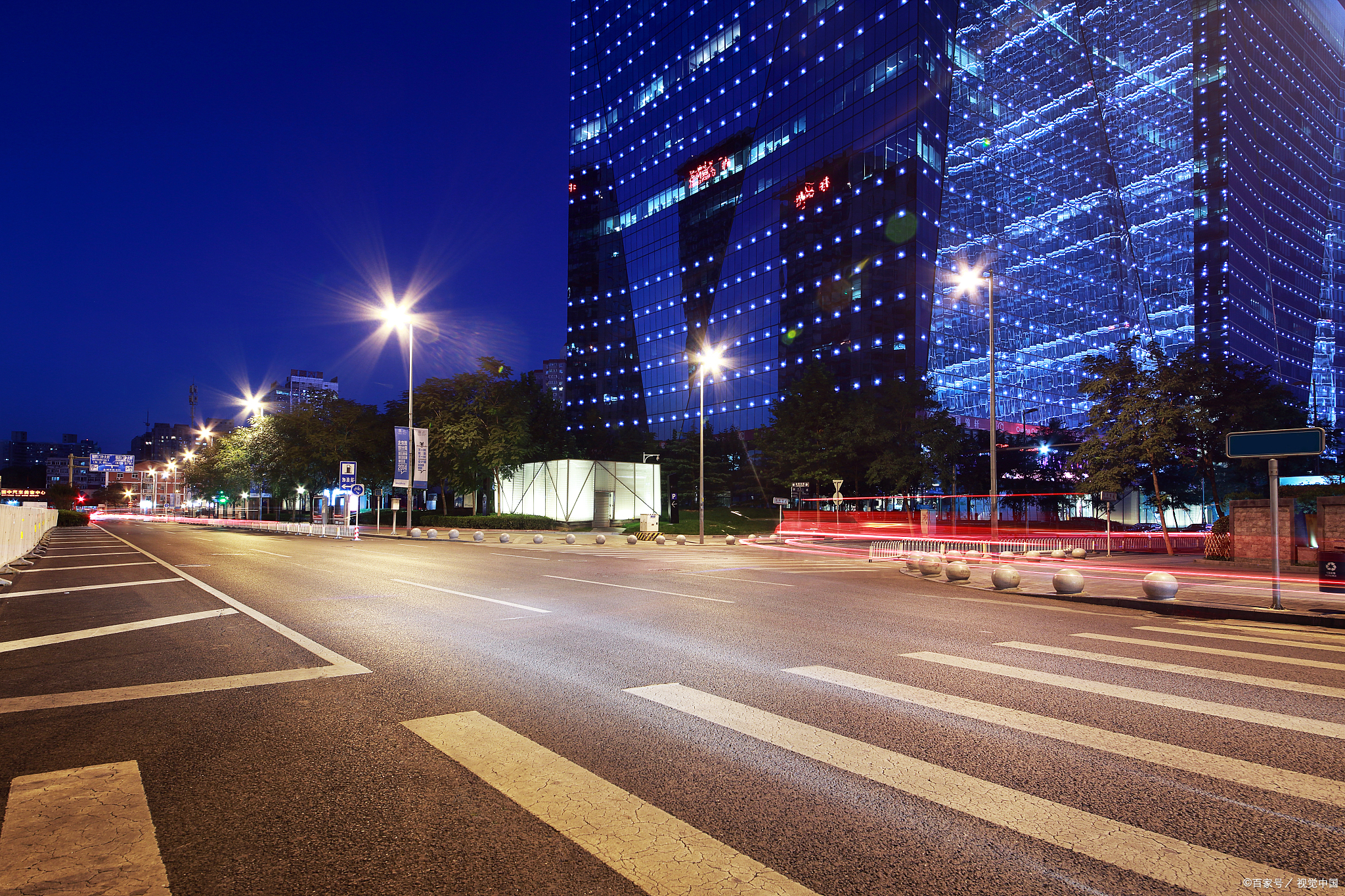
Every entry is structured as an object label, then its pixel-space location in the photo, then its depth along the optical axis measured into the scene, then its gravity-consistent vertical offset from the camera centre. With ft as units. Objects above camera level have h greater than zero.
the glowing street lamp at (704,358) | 110.93 +18.57
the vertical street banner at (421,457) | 128.26 +4.13
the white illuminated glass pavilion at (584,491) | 165.27 -2.48
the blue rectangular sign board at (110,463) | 292.20 +7.00
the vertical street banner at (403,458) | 125.80 +3.93
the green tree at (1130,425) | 89.81 +6.88
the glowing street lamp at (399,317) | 116.57 +26.14
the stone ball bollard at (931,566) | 59.11 -6.81
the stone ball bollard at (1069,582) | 45.37 -6.26
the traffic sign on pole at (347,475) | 127.03 +1.05
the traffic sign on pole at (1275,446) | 36.70 +1.73
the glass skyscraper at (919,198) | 239.91 +106.58
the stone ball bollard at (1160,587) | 41.83 -6.02
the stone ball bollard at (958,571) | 53.93 -6.65
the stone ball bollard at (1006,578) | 49.21 -6.54
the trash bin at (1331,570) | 44.98 -5.51
